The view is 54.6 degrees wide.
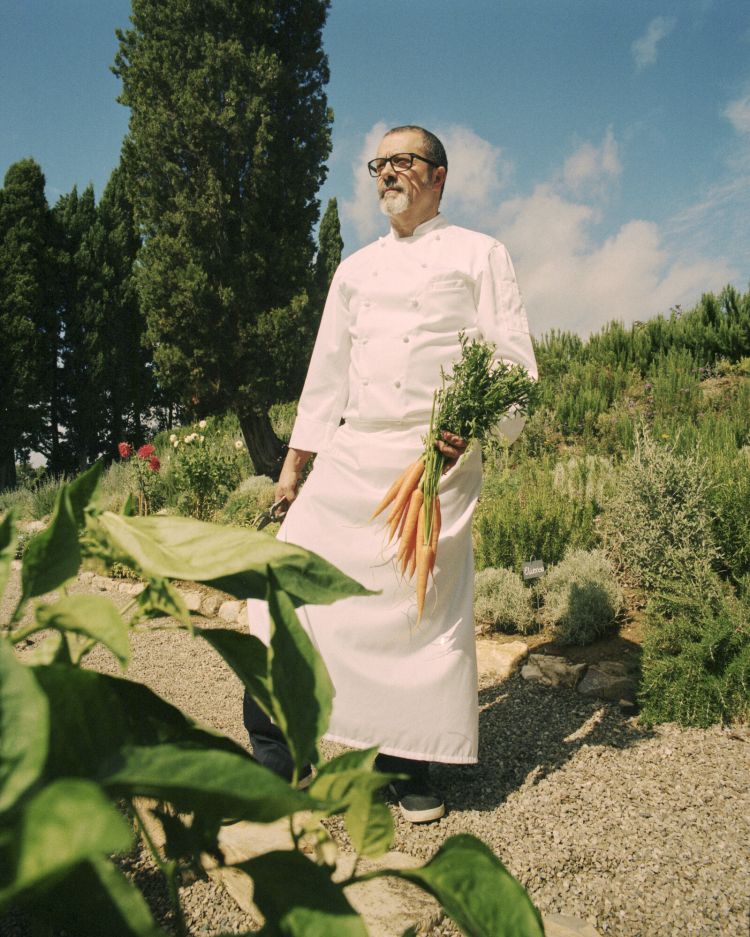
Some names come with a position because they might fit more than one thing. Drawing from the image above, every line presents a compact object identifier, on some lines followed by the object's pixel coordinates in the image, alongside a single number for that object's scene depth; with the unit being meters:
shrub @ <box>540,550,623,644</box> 3.80
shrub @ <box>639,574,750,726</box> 2.93
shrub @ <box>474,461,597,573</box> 4.54
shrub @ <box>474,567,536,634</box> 4.10
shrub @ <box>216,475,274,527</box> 6.89
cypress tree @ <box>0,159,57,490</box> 14.66
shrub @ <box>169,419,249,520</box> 7.85
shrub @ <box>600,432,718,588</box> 4.03
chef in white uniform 2.32
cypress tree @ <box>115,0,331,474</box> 11.27
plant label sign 3.85
